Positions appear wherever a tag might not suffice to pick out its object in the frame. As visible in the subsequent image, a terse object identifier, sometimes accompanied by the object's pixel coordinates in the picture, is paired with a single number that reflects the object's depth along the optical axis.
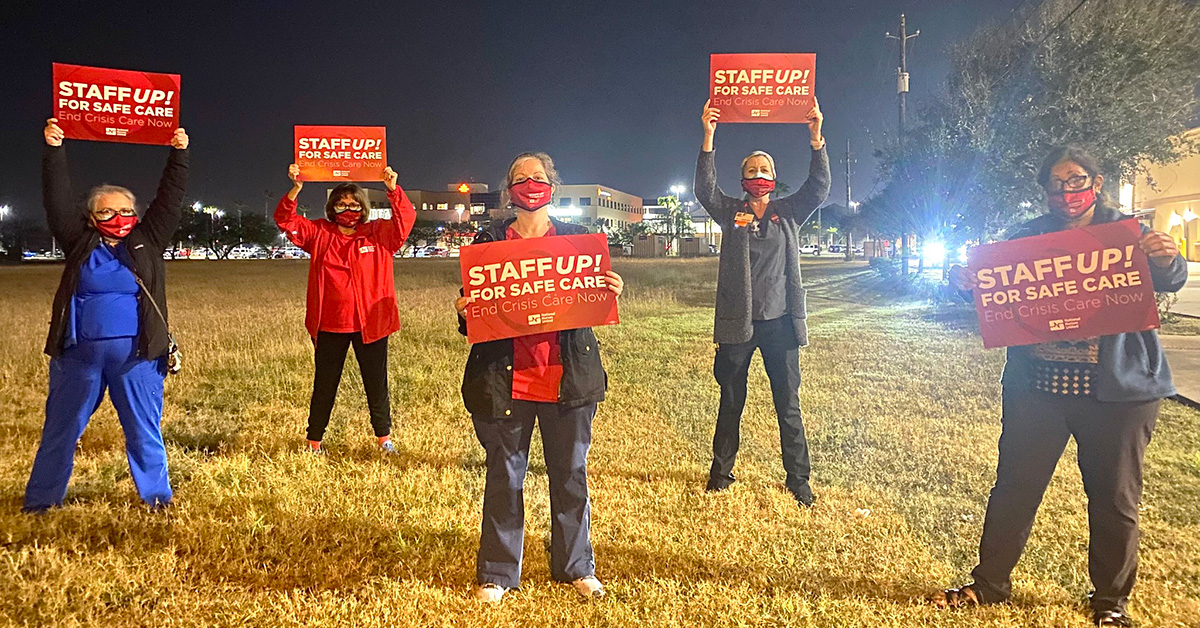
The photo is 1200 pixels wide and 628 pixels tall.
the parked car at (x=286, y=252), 104.74
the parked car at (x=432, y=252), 93.02
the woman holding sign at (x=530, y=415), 3.53
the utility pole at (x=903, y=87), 23.43
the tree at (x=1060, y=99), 12.54
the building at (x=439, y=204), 100.29
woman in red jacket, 5.59
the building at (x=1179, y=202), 32.62
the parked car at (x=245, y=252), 101.91
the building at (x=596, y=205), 116.50
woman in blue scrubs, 4.32
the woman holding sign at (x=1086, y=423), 3.20
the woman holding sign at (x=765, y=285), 4.85
